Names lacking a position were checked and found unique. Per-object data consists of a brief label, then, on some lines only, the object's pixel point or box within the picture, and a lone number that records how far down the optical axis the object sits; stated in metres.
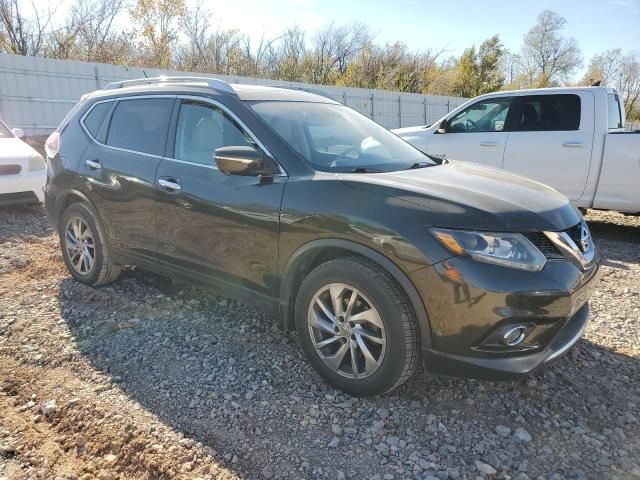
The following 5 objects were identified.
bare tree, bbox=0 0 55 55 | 23.50
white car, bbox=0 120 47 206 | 6.80
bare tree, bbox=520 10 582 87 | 57.87
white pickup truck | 6.21
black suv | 2.41
